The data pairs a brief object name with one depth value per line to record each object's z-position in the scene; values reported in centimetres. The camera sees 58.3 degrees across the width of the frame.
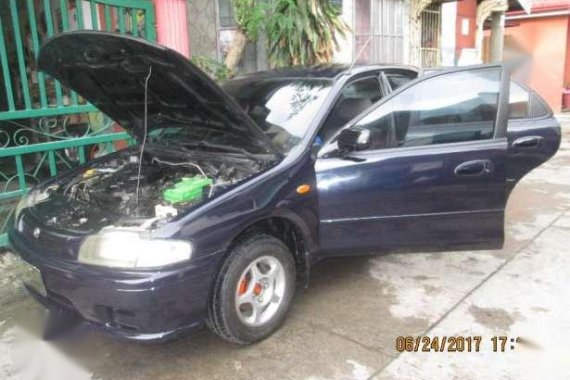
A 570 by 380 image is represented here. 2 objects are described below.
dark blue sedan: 259
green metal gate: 429
